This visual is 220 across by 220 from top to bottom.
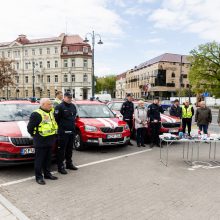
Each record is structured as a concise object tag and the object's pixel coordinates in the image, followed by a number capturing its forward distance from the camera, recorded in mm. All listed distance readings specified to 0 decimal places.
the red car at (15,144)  4953
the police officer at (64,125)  5325
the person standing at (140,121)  8163
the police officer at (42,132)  4600
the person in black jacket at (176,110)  9647
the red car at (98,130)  7121
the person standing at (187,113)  9523
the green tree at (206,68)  43237
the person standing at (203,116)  8749
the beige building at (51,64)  59259
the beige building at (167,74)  65794
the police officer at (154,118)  8096
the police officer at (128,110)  8785
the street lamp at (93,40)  20743
